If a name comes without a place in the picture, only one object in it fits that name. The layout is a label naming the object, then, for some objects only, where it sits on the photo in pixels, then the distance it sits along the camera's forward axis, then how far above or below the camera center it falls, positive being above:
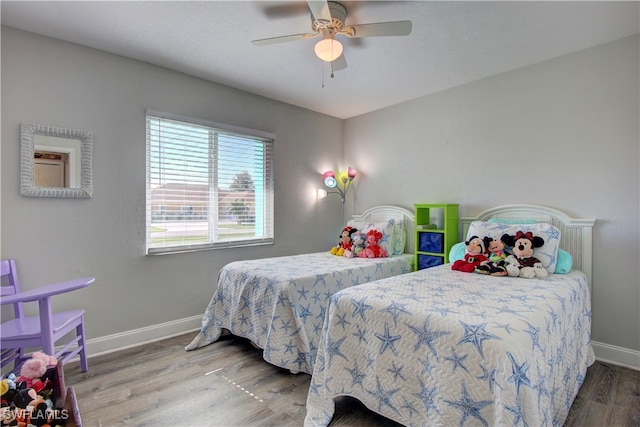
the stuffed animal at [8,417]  0.93 -0.60
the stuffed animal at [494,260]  2.43 -0.40
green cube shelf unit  3.28 -0.27
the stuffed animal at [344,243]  3.53 -0.38
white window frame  3.01 +0.25
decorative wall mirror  2.35 +0.35
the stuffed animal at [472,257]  2.57 -0.40
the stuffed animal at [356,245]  3.40 -0.39
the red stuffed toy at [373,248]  3.34 -0.41
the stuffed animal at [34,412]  0.95 -0.61
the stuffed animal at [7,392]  1.02 -0.58
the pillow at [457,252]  2.94 -0.40
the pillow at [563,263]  2.45 -0.42
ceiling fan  1.99 +1.11
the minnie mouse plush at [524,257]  2.32 -0.37
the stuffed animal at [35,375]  1.11 -0.57
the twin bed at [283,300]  2.38 -0.72
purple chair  1.93 -0.75
